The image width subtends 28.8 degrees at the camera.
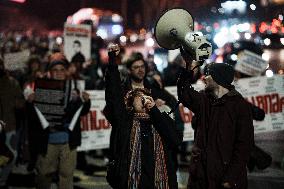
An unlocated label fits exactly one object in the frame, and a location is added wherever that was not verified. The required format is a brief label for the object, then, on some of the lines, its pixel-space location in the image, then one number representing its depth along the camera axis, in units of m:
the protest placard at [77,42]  11.63
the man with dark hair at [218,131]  4.91
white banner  10.53
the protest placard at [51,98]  7.58
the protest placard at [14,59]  10.73
